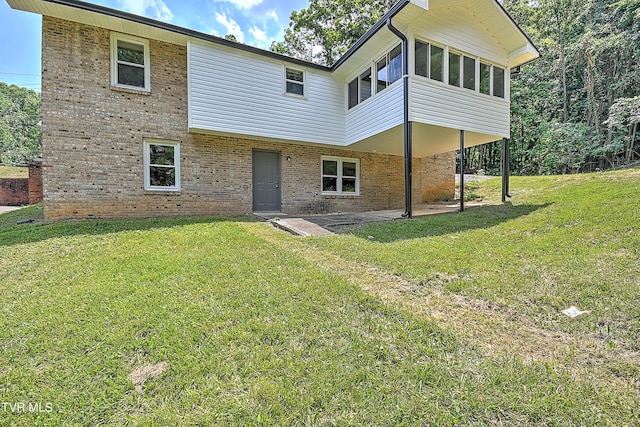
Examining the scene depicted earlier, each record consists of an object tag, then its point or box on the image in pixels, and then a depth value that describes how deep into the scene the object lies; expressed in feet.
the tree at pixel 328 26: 68.69
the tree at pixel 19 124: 138.51
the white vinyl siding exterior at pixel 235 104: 26.66
